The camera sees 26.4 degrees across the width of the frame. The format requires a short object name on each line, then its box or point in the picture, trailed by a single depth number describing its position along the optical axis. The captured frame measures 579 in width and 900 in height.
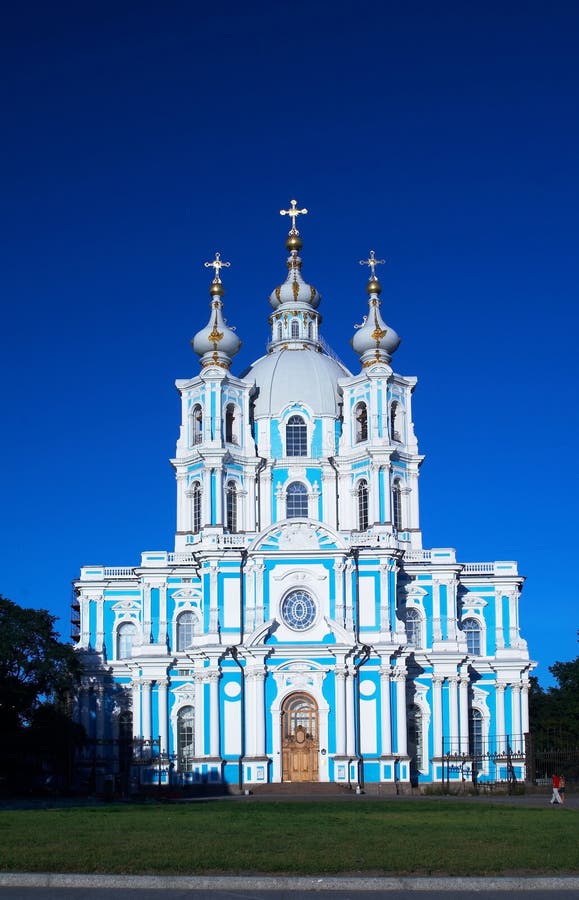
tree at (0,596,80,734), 48.38
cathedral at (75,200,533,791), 54.28
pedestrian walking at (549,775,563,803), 37.32
